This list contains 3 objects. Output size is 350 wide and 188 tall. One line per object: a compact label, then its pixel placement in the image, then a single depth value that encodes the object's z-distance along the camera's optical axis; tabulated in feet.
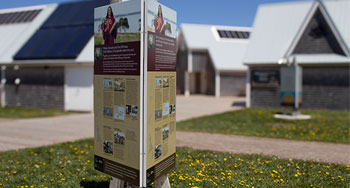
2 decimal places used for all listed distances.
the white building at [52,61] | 61.52
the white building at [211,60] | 102.37
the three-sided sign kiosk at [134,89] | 13.65
